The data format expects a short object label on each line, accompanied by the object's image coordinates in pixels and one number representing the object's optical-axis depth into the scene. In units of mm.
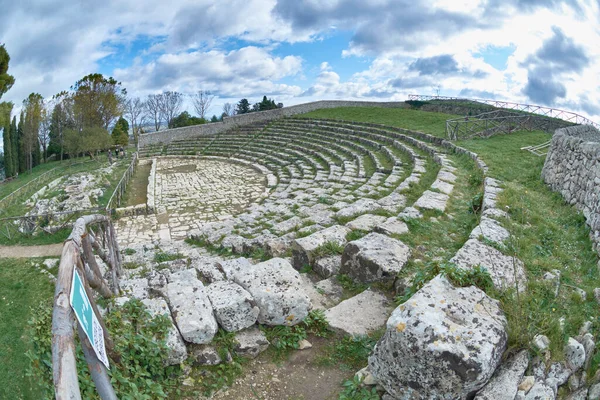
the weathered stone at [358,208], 8086
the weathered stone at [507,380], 2703
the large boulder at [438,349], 2705
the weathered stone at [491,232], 4924
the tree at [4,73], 21620
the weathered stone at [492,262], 3867
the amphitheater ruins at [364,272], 2799
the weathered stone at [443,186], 8523
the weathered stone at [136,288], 4004
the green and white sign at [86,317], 1685
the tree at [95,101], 30000
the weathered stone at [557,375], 2758
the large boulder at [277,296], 3992
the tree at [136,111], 54688
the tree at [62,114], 30297
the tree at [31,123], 29953
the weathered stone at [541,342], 2918
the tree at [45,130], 31422
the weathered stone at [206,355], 3551
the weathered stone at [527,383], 2746
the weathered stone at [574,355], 2848
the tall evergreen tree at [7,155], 29766
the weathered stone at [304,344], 3871
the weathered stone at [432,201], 7184
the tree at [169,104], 55719
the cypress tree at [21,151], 31047
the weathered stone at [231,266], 5004
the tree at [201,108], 60750
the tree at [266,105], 36312
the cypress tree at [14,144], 30406
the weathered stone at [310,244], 5605
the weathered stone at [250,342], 3723
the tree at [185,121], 36094
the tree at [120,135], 32562
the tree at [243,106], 41562
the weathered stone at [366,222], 6656
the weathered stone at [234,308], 3809
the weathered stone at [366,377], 3215
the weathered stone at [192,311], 3598
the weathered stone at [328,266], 5297
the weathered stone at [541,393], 2650
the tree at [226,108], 65812
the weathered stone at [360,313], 4004
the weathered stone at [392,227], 5941
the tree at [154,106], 55344
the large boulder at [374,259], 4625
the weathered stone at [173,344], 3412
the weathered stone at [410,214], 6510
